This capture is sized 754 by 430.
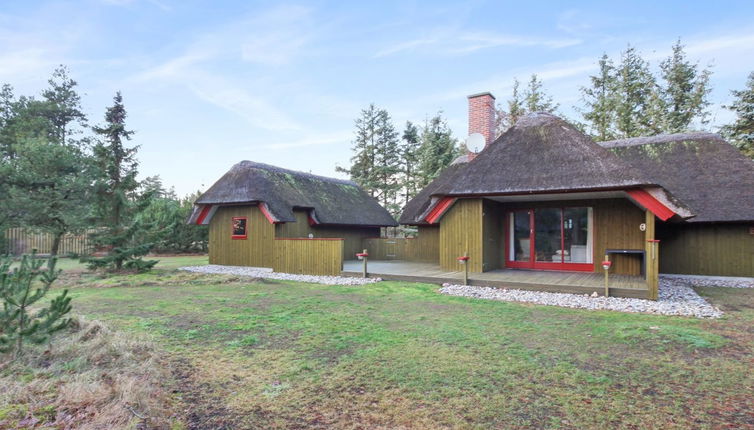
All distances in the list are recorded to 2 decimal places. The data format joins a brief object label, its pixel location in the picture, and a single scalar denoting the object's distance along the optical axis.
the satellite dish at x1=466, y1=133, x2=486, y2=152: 12.89
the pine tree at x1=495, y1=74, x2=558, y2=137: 27.58
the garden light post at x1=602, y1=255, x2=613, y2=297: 7.47
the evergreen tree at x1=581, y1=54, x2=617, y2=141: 24.58
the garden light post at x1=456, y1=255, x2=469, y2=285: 9.12
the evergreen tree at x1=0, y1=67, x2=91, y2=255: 14.72
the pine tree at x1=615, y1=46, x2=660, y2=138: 23.28
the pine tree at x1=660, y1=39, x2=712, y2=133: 22.44
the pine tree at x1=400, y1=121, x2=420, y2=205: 30.58
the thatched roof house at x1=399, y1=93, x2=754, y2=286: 9.50
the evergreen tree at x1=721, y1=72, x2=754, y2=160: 18.66
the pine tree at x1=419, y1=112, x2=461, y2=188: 26.50
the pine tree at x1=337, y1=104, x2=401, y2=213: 31.42
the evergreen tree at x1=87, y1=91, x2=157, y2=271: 11.52
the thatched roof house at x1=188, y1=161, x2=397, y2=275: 11.85
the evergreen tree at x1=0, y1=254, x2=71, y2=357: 3.39
